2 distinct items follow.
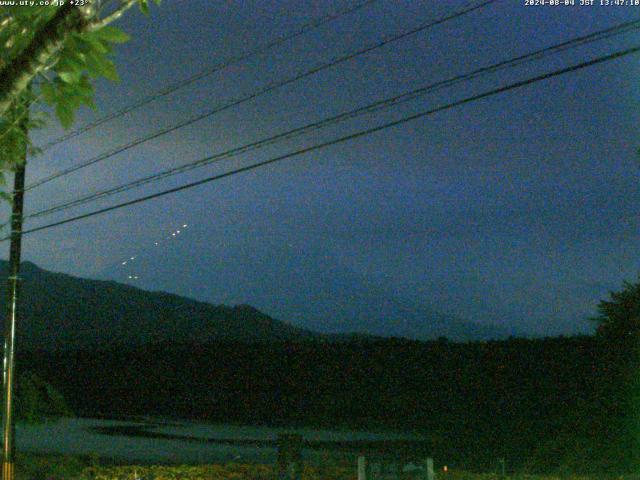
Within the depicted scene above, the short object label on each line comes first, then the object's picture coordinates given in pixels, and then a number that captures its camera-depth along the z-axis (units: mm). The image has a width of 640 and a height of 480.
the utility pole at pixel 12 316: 15484
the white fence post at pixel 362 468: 11836
